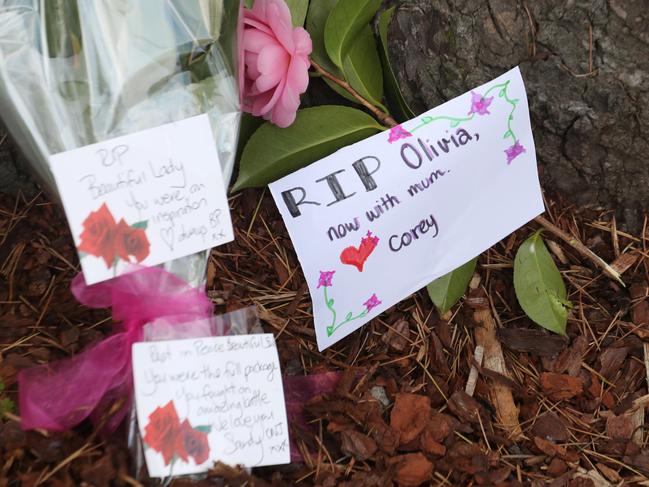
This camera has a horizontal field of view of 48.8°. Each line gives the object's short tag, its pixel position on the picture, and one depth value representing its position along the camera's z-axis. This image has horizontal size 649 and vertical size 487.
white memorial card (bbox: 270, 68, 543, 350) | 1.10
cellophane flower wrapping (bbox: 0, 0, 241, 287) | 0.88
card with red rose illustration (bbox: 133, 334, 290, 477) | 0.85
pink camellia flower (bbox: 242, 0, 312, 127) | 1.03
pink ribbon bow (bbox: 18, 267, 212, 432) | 0.86
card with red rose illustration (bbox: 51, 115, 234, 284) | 0.87
